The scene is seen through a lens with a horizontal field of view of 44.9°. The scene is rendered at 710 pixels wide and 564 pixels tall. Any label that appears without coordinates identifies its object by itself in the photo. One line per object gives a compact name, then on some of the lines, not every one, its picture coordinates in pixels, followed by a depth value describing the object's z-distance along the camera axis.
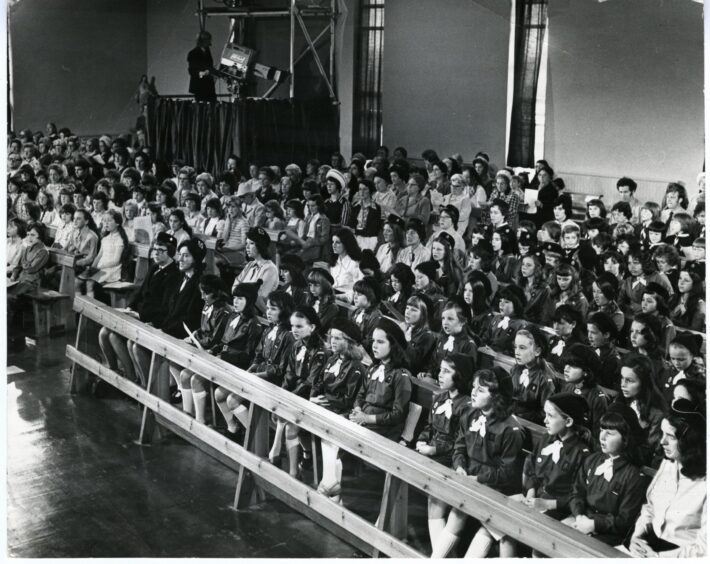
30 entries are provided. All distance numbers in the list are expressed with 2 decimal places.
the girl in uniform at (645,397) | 4.71
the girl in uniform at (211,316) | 6.46
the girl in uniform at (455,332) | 5.78
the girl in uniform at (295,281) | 7.06
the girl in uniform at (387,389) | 5.10
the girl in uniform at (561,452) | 4.21
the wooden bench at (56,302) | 8.66
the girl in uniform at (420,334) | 6.08
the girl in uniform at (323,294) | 6.66
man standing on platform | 15.45
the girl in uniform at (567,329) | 5.84
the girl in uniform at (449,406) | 4.79
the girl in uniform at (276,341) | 5.94
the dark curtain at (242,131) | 13.98
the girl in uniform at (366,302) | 6.49
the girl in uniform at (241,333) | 6.25
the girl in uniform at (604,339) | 5.46
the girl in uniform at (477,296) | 6.64
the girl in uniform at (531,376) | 5.15
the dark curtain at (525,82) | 13.12
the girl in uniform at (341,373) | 5.40
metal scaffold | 15.10
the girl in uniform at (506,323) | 6.25
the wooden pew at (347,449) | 3.67
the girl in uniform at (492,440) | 4.49
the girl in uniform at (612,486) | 3.95
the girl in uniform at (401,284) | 7.06
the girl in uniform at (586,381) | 4.92
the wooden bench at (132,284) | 8.77
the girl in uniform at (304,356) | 5.63
